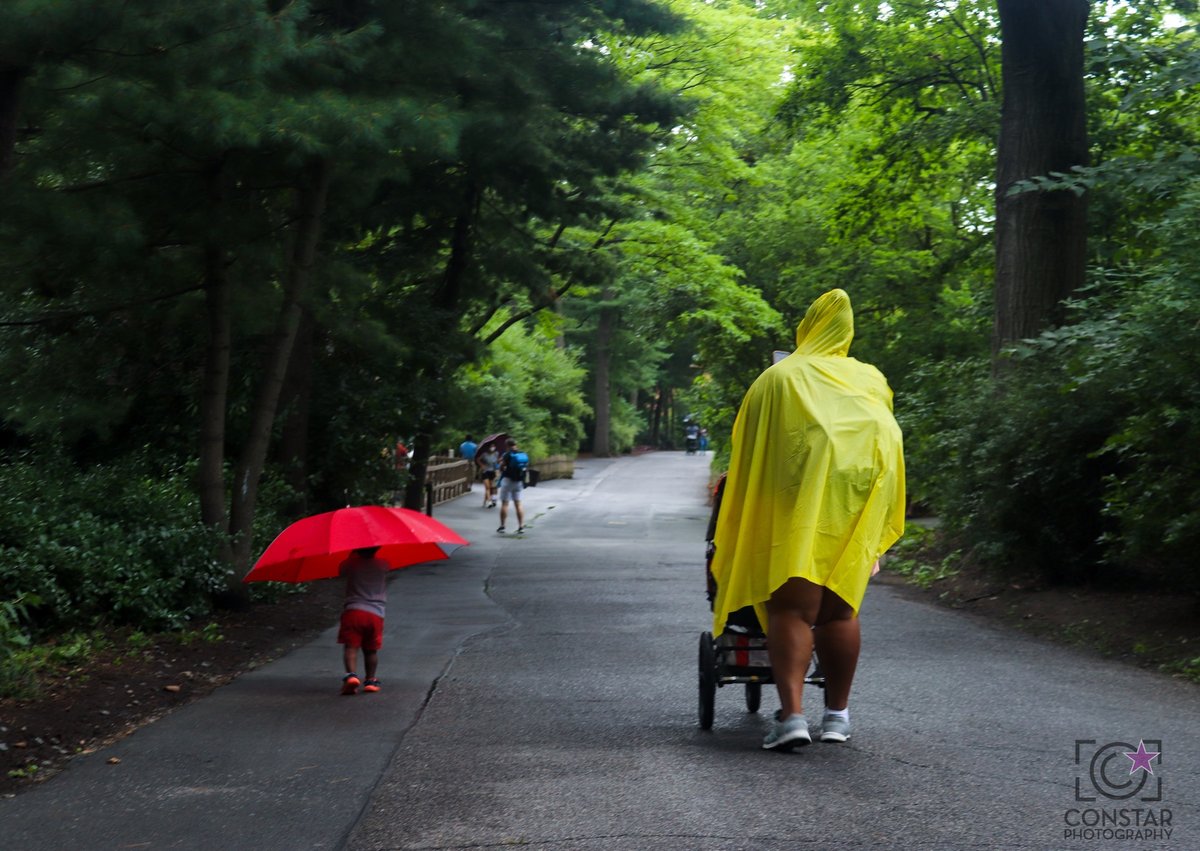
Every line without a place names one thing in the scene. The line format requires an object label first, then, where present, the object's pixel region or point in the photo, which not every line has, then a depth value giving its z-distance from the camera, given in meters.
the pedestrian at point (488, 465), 32.75
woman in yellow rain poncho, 6.22
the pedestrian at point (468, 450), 39.34
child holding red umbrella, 9.05
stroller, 6.78
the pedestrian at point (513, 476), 26.25
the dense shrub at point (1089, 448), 10.62
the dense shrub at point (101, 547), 9.84
